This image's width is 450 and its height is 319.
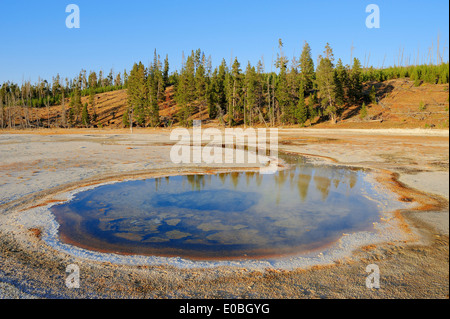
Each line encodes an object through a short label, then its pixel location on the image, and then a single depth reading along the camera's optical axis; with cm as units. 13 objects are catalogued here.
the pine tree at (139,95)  6231
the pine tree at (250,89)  5216
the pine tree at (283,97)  5116
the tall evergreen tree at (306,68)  5881
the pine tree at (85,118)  7006
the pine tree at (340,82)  4797
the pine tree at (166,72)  8984
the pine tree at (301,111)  4800
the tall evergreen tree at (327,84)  4609
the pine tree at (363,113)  4428
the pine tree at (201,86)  5819
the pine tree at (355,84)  5059
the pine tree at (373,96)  5016
